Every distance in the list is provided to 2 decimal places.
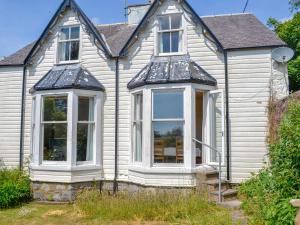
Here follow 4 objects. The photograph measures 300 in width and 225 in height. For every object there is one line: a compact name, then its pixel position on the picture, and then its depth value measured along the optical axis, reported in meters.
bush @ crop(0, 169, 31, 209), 11.50
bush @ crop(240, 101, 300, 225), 6.87
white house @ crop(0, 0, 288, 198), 11.62
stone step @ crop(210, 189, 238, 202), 10.33
